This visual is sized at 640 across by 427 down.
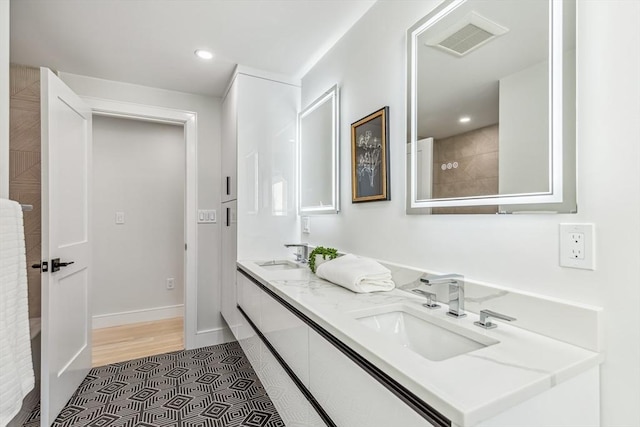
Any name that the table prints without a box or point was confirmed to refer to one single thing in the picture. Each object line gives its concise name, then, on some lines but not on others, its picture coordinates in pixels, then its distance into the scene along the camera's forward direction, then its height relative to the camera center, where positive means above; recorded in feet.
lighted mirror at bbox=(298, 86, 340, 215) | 6.43 +1.28
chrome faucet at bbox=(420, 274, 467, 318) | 3.39 -0.90
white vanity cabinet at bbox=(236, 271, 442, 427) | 2.38 -1.65
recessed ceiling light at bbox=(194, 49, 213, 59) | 6.84 +3.52
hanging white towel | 3.84 -1.34
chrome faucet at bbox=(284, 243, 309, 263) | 7.10 -0.95
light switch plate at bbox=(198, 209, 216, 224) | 9.13 -0.09
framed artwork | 4.97 +0.93
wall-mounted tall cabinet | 7.57 +1.12
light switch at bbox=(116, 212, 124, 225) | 10.78 -0.16
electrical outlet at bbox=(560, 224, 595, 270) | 2.65 -0.30
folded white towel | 4.40 -0.91
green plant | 5.79 -0.76
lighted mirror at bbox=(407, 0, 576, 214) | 2.87 +1.13
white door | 5.60 -0.59
